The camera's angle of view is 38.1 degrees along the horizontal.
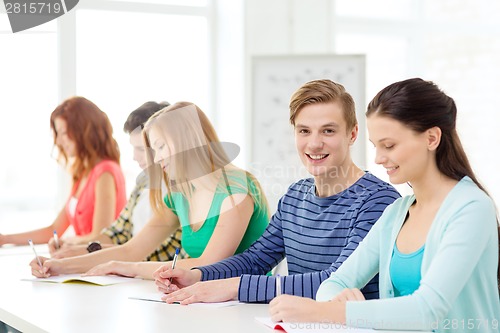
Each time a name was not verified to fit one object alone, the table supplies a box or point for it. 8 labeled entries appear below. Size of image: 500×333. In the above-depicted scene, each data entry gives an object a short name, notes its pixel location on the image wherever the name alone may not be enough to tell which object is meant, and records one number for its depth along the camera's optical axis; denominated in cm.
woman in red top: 361
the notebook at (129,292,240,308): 199
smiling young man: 204
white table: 176
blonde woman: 249
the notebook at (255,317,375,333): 159
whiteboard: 488
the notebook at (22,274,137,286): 245
